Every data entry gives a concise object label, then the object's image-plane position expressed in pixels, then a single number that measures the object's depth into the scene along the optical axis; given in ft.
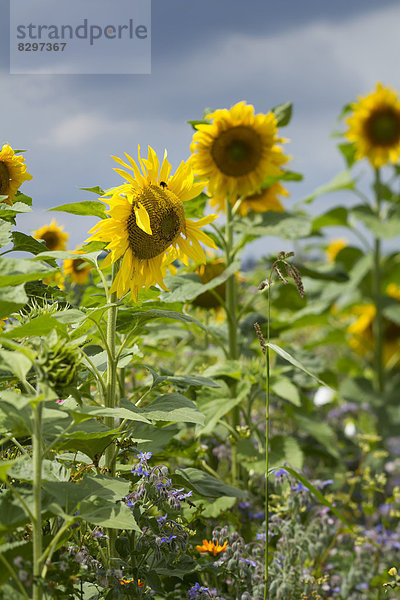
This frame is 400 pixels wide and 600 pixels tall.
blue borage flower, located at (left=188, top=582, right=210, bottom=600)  7.81
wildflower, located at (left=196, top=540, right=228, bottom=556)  8.15
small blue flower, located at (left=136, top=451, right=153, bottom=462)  7.89
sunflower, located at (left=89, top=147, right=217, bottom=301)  7.97
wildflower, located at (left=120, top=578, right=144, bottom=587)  7.69
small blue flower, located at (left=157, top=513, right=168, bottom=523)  7.83
